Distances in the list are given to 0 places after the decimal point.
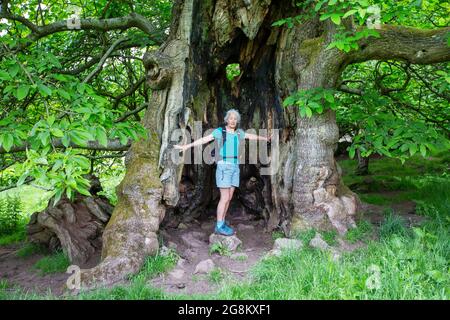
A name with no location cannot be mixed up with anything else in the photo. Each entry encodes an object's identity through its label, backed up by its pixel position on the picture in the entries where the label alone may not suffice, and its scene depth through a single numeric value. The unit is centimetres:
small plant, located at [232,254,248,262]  521
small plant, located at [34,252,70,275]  562
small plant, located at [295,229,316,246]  527
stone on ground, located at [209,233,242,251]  558
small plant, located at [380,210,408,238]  518
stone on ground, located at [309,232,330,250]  501
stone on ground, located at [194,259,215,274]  482
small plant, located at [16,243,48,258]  645
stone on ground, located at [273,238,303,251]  509
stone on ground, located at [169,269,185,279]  477
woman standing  589
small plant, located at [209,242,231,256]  541
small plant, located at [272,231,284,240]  600
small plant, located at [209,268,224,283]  454
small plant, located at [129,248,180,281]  473
